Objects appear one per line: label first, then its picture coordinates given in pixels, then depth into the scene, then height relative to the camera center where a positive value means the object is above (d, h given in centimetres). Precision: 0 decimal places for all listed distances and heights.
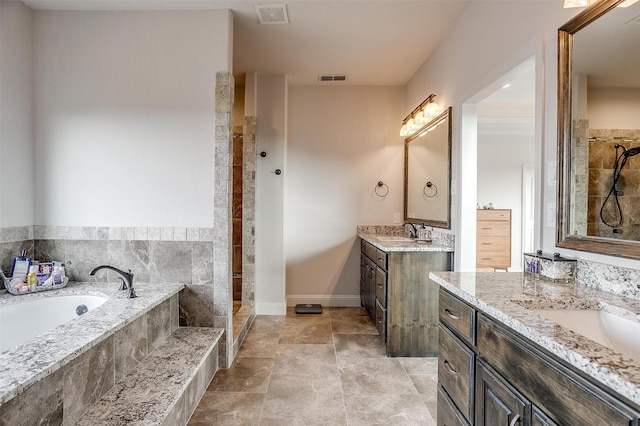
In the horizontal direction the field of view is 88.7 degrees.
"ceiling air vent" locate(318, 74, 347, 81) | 377 +155
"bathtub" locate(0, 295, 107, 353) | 204 -70
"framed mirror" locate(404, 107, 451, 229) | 287 +37
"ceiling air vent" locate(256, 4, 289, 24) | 243 +151
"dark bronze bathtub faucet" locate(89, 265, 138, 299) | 214 -49
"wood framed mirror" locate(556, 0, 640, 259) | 122 +33
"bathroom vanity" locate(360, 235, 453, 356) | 270 -74
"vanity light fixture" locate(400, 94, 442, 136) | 304 +95
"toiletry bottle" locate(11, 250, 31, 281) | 231 -42
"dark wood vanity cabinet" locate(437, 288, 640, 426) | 76 -51
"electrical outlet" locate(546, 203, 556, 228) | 157 -2
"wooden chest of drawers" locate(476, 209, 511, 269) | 552 -41
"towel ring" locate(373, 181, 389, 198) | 409 +26
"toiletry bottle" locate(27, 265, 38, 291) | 230 -49
